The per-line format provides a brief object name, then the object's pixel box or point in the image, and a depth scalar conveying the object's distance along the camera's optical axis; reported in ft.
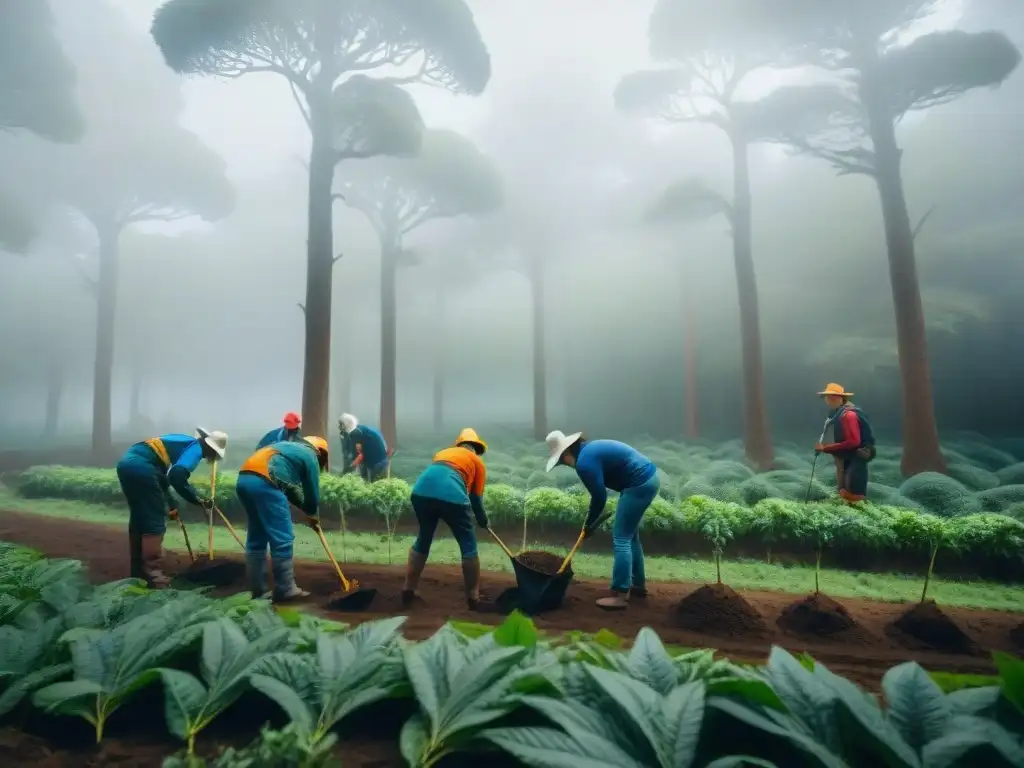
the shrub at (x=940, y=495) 12.14
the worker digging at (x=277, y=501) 10.52
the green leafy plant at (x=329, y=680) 3.40
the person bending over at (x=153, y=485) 12.05
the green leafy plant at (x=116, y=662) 3.65
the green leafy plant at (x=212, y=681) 3.50
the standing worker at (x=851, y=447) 12.50
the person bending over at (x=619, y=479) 10.40
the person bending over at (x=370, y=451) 17.84
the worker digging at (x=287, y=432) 14.05
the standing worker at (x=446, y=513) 10.21
